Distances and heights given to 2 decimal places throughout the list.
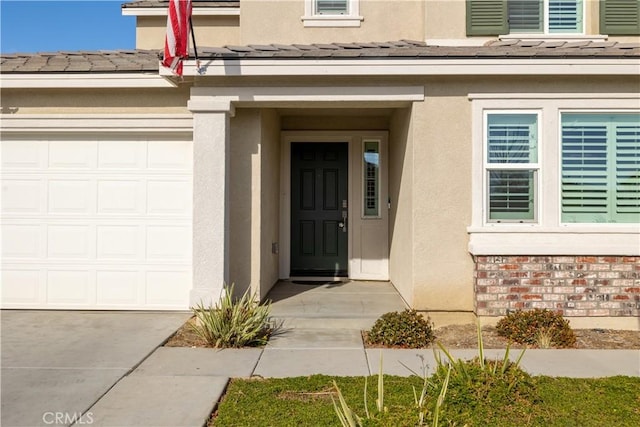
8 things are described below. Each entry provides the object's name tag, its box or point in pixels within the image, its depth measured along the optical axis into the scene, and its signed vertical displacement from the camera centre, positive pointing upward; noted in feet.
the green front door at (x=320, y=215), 32.45 -0.03
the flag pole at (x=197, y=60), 21.61 +6.64
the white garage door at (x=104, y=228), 23.89 -0.69
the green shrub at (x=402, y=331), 18.69 -4.35
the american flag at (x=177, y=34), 20.08 +7.26
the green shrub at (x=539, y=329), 18.74 -4.31
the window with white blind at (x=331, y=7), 28.27 +11.65
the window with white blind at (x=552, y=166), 21.79 +2.17
